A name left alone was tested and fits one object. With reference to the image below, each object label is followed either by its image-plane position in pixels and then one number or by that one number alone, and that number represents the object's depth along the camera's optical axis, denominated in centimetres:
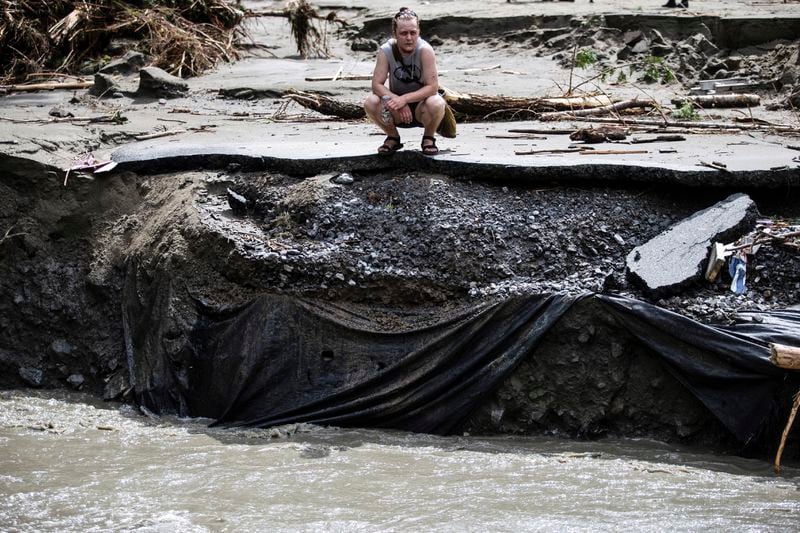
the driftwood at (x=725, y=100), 1732
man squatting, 1208
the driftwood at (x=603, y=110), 1636
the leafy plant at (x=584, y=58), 1937
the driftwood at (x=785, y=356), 977
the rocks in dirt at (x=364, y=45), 2378
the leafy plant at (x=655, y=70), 1931
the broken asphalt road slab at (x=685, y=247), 1083
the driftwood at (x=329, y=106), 1664
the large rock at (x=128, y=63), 2095
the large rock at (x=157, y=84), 1900
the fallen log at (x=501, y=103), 1625
